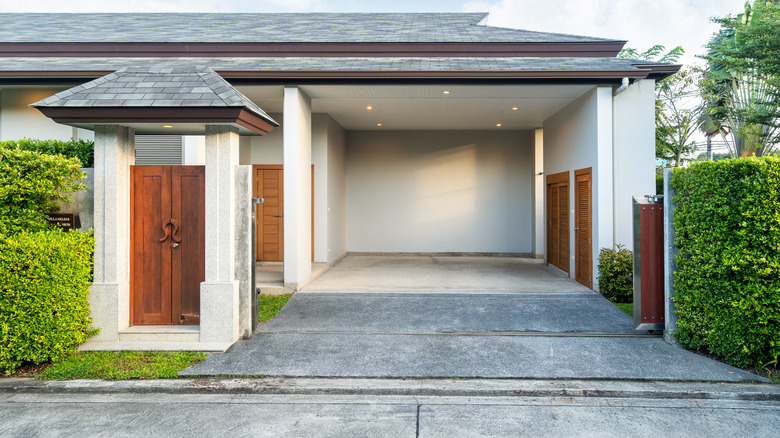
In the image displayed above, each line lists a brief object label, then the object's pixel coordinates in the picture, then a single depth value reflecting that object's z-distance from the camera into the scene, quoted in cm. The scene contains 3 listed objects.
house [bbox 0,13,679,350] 493
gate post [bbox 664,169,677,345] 494
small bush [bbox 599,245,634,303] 674
